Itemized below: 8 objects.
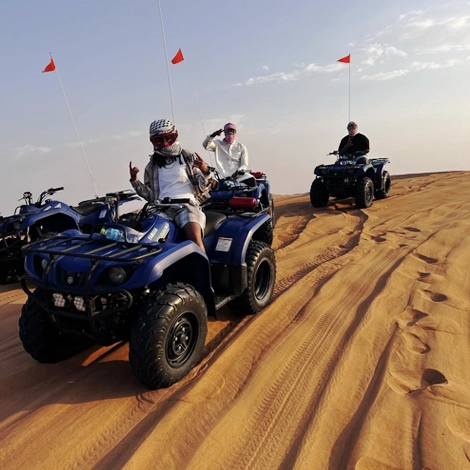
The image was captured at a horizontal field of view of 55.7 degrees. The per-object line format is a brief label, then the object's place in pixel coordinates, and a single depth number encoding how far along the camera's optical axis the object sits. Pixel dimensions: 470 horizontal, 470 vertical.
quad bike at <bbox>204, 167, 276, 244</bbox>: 7.35
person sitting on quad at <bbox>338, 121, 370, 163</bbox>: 11.23
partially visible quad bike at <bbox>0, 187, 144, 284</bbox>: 6.24
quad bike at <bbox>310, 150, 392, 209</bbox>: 10.16
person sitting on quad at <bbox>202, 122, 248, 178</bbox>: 8.34
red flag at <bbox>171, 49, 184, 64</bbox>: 9.11
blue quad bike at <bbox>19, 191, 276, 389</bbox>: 2.91
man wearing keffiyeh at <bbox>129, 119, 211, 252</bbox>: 4.19
